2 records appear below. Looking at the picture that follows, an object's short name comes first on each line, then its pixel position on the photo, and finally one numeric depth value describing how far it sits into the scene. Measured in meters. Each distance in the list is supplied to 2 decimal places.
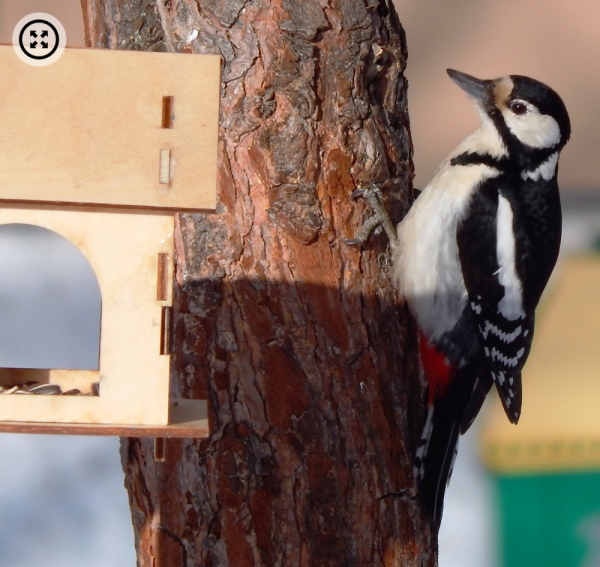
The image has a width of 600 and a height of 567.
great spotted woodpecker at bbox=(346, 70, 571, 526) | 5.38
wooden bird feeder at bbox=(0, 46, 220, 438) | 5.21
